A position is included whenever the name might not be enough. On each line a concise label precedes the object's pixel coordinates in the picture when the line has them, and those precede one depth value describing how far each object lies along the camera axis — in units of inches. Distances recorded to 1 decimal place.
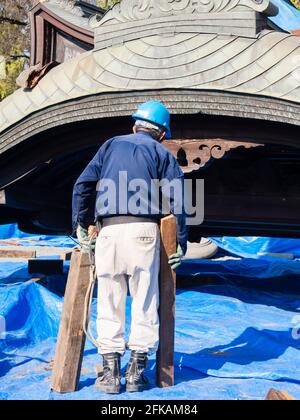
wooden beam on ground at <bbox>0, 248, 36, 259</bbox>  430.9
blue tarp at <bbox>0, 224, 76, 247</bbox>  548.1
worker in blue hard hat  164.7
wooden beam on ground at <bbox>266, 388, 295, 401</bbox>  136.9
